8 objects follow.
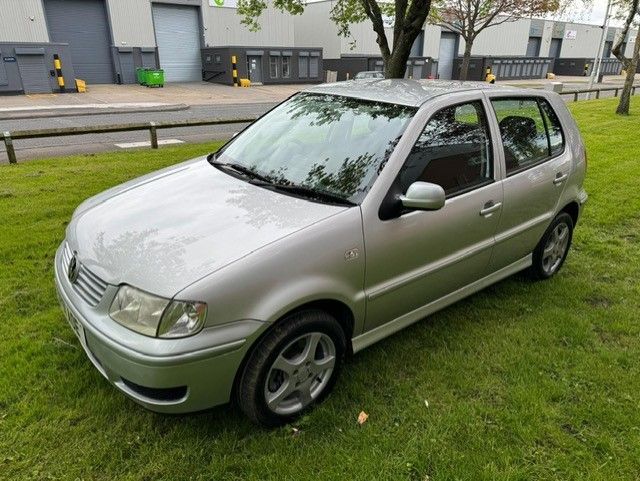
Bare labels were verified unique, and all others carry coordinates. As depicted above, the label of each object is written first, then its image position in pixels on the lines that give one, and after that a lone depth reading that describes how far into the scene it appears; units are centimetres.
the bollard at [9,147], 814
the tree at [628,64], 1515
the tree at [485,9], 2627
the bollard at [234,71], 2908
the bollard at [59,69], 2220
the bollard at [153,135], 969
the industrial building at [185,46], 2253
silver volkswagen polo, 231
